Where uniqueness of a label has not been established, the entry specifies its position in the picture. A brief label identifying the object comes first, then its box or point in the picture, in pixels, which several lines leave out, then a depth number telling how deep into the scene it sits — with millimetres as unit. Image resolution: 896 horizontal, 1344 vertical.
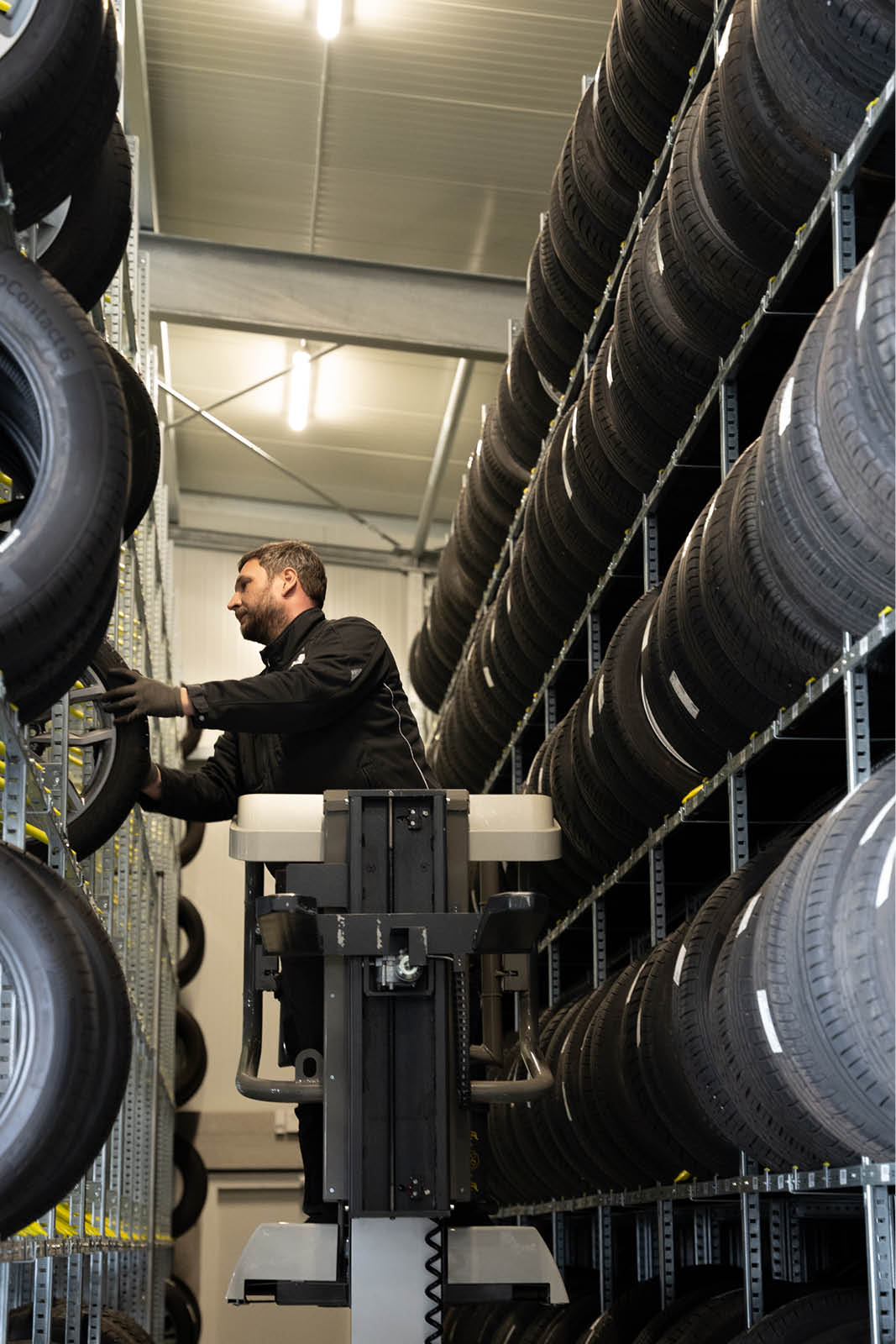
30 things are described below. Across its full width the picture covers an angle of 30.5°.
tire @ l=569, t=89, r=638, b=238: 6367
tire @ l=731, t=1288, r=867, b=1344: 4332
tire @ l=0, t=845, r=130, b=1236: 2869
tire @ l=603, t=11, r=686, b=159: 5879
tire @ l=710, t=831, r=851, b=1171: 3816
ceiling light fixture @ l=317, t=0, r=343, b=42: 9531
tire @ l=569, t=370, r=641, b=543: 6141
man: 4461
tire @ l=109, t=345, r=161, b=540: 4703
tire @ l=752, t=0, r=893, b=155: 3838
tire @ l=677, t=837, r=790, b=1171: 4512
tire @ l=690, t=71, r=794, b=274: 4570
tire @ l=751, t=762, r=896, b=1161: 3184
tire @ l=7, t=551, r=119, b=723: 3023
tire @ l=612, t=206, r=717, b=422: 5211
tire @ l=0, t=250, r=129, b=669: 2893
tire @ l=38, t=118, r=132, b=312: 4020
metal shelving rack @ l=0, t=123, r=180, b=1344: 4016
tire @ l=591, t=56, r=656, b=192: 6160
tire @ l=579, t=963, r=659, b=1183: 5809
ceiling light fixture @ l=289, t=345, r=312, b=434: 13336
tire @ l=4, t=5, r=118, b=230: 3365
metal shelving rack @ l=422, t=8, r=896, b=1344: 3611
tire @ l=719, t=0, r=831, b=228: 4254
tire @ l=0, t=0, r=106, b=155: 3180
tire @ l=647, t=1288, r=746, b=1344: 5035
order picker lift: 3695
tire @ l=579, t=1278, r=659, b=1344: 6047
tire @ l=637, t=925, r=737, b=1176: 4961
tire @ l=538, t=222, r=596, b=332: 7082
